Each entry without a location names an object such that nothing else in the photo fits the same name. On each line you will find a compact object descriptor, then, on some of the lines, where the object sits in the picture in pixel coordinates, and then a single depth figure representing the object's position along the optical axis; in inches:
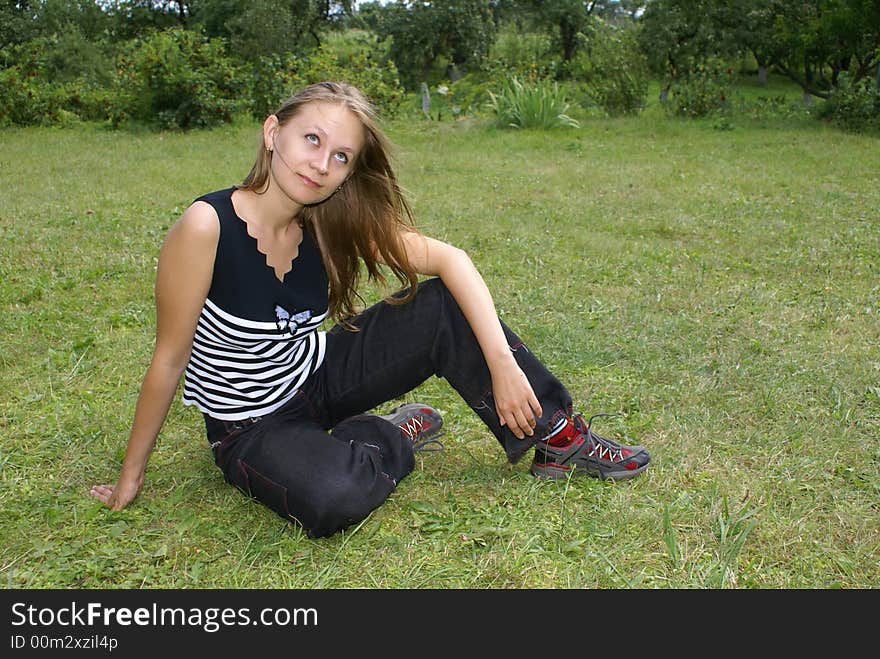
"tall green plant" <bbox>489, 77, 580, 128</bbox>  480.1
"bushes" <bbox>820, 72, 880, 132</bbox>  441.4
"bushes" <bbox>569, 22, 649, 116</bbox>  532.4
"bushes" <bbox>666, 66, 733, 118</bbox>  504.1
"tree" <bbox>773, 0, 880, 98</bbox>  504.4
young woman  99.0
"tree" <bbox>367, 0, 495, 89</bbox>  1083.9
